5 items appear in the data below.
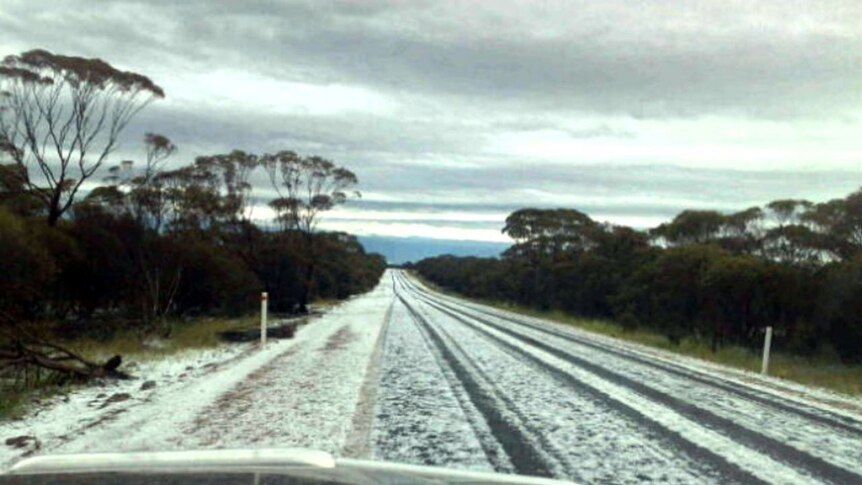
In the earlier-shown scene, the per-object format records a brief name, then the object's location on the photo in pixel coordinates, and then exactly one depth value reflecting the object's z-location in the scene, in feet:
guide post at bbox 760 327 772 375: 59.47
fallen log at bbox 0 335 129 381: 39.70
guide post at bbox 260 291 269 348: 66.33
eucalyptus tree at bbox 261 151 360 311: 171.83
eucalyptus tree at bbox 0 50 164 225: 106.11
